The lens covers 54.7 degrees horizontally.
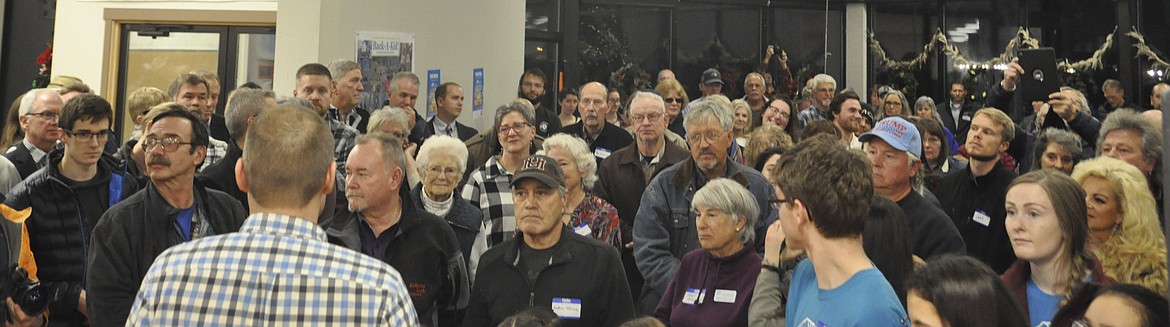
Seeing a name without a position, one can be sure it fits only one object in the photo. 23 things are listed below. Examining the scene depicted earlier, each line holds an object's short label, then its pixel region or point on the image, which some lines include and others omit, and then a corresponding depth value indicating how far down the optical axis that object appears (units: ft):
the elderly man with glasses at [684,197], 14.96
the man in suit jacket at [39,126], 16.61
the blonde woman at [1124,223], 11.09
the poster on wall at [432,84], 26.16
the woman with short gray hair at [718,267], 12.57
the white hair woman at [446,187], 15.30
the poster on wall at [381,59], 24.43
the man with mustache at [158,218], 11.53
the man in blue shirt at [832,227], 7.99
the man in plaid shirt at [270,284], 6.45
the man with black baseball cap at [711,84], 29.94
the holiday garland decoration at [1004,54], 37.76
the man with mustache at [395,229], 12.75
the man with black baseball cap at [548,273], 12.52
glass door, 29.91
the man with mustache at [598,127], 23.31
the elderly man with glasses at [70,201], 13.44
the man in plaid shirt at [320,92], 19.21
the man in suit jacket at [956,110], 36.29
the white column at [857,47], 43.57
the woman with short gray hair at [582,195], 15.94
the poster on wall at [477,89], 27.71
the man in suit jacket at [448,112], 24.35
